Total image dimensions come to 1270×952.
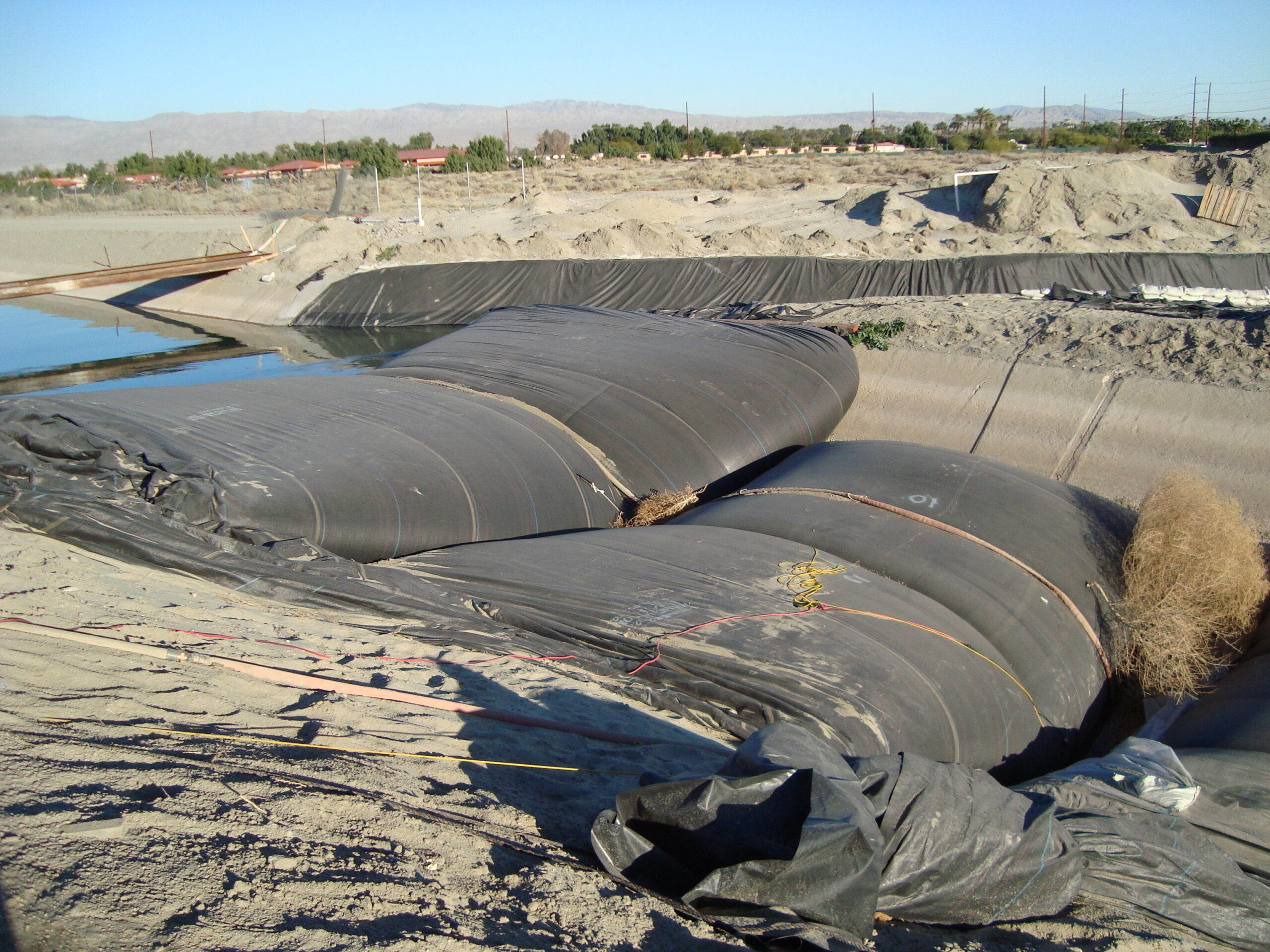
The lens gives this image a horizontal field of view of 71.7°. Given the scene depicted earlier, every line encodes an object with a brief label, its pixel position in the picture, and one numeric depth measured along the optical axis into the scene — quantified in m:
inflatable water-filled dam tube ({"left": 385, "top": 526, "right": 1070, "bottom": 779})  3.52
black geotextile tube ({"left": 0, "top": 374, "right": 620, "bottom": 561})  4.26
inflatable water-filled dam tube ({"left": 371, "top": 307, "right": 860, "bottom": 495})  6.62
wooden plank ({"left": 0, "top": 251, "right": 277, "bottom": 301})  16.38
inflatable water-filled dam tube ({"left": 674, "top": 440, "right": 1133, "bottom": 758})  4.60
